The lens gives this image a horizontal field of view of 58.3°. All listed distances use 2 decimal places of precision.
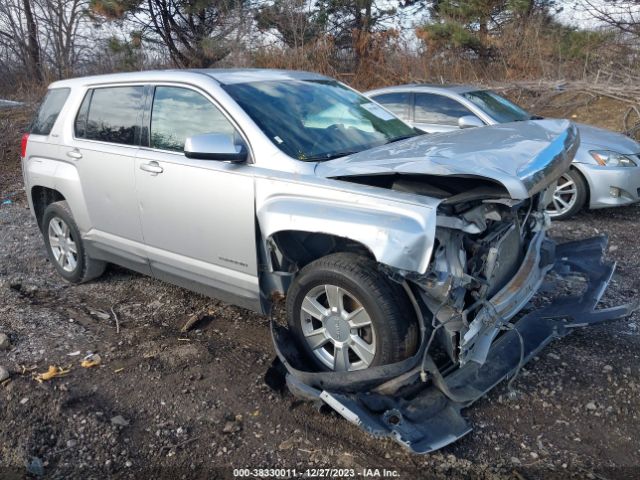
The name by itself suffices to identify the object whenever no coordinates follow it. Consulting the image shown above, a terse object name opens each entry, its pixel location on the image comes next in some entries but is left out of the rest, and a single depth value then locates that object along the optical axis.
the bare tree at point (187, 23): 18.30
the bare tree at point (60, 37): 21.12
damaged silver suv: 2.99
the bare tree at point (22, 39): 21.12
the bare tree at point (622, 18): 13.13
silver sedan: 6.59
